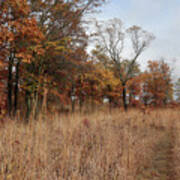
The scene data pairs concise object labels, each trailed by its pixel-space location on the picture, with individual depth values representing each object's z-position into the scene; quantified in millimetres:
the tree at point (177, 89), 34700
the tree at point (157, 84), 23391
